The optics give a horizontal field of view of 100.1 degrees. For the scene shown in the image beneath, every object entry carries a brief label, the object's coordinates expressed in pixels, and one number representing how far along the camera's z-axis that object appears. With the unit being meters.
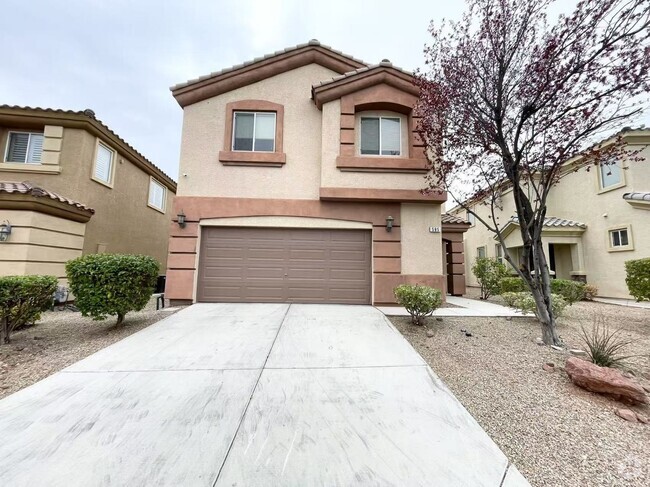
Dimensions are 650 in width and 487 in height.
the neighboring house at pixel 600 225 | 10.62
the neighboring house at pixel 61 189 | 7.18
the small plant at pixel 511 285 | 10.04
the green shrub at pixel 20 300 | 4.75
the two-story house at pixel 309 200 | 8.05
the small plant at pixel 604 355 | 3.88
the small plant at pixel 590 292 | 10.92
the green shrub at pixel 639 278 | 7.17
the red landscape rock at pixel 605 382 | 2.97
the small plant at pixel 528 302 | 5.91
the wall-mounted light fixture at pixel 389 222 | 8.11
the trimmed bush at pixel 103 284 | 5.27
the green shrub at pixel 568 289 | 9.23
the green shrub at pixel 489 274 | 10.67
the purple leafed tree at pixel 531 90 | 4.49
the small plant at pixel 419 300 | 5.82
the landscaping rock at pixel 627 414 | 2.72
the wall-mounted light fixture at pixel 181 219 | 8.03
